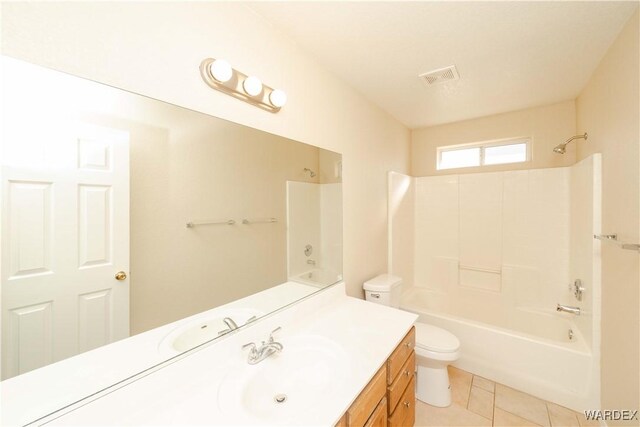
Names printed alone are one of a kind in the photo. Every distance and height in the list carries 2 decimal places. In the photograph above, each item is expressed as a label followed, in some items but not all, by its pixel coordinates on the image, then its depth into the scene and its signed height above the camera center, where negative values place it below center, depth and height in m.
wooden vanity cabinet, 0.94 -0.86
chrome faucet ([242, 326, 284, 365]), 1.06 -0.62
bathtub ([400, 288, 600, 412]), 1.76 -1.16
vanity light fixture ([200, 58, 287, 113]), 1.03 +0.59
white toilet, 1.80 -1.14
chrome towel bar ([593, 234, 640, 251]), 1.15 -0.16
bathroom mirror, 0.65 -0.03
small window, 2.71 +0.70
